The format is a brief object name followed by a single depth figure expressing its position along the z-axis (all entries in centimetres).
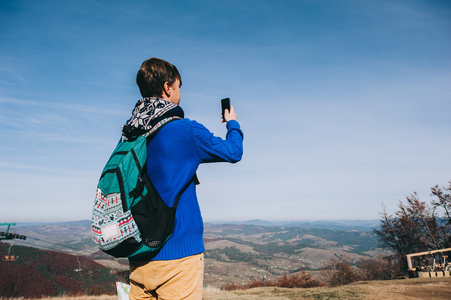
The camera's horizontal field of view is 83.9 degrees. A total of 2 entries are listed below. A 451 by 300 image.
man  148
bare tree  3406
